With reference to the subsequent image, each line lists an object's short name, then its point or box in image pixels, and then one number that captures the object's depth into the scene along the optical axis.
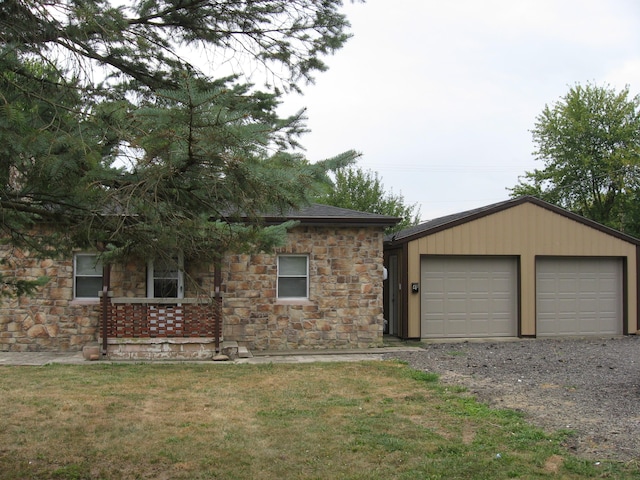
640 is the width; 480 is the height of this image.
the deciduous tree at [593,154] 27.59
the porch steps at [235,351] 10.92
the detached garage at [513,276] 13.73
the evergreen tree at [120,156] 3.13
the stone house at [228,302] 10.91
